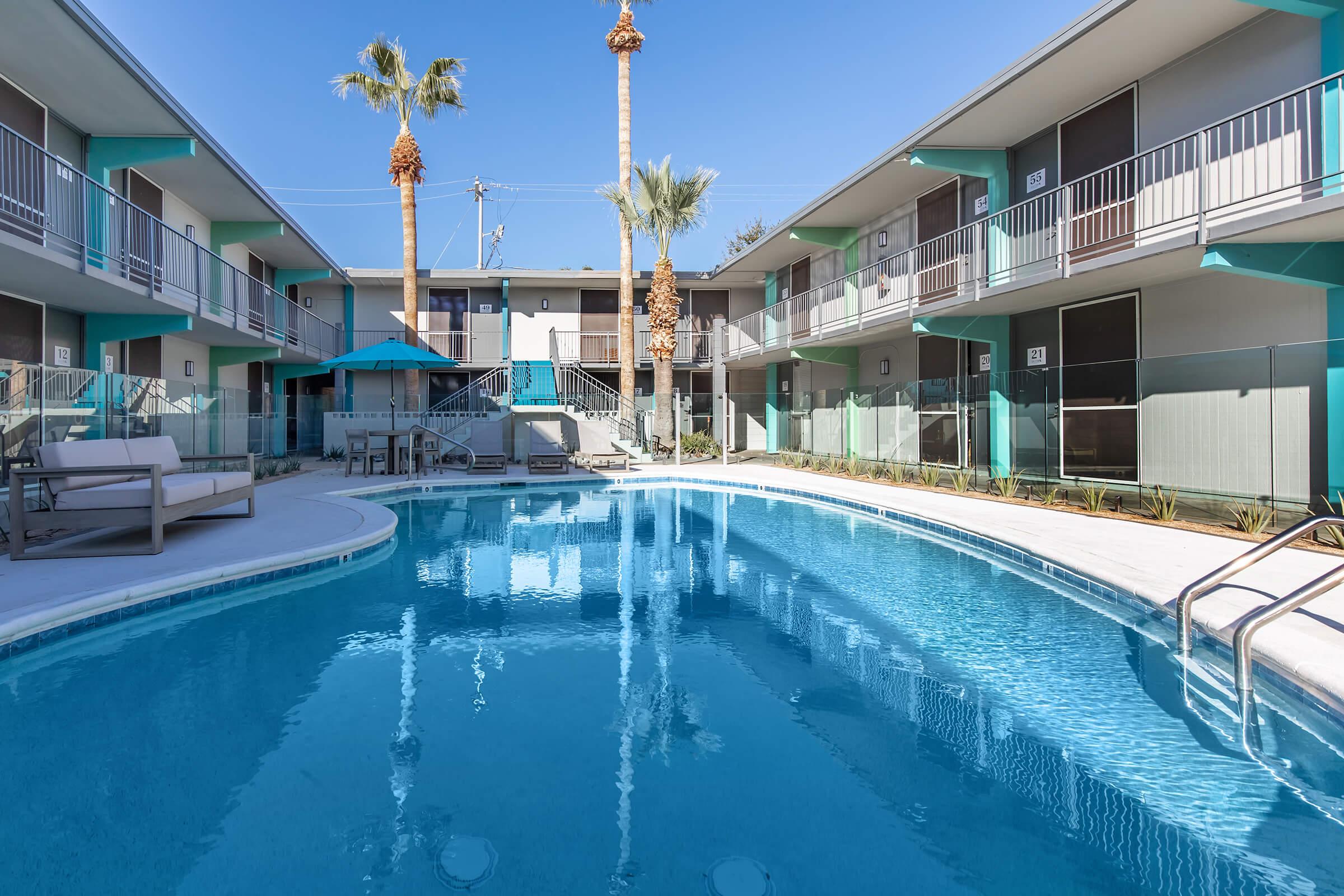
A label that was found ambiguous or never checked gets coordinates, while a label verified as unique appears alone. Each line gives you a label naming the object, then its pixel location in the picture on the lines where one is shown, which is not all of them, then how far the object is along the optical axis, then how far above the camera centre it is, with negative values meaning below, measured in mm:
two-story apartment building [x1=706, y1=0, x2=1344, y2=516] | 7527 +2141
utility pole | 41375 +13323
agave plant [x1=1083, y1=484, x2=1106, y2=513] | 9305 -726
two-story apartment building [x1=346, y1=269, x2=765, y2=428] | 22172 +3830
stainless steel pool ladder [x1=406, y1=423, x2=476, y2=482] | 13539 -283
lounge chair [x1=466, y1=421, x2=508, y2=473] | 18250 +108
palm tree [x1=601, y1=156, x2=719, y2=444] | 17750 +5423
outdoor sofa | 5980 -433
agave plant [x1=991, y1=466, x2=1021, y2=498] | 10961 -642
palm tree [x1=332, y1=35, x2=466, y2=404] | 19312 +9171
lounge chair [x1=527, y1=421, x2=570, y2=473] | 18766 +100
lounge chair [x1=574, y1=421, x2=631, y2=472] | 19172 +52
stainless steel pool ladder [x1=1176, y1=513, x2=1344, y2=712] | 3375 -785
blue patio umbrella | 14883 +1711
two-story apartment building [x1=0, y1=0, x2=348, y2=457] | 7977 +2898
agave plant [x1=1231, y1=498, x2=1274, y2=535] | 7391 -787
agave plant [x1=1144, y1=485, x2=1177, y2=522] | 8438 -769
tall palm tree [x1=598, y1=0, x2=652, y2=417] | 18297 +8018
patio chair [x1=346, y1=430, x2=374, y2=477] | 14242 -150
